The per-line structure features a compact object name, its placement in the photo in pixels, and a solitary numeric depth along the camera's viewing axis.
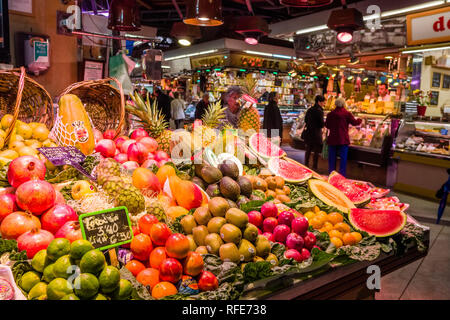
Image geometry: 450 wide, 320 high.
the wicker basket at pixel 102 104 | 3.15
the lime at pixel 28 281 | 1.36
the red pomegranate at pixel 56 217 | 1.66
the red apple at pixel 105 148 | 2.58
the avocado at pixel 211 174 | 2.32
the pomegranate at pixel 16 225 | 1.57
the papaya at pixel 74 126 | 2.43
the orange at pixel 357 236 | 2.19
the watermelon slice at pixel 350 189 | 2.88
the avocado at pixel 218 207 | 1.85
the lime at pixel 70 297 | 1.18
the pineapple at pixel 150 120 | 3.11
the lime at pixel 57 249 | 1.32
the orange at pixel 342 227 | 2.26
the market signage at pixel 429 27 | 5.87
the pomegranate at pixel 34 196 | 1.65
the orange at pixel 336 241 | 2.10
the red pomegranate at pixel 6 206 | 1.67
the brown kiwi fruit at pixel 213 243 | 1.69
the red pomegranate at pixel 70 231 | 1.53
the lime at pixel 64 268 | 1.25
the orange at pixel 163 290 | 1.45
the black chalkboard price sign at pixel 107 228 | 1.43
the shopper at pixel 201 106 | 8.96
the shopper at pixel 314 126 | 8.69
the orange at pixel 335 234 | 2.16
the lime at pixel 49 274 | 1.31
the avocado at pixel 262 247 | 1.79
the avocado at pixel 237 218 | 1.76
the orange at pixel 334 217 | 2.36
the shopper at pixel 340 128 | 7.71
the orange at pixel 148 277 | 1.52
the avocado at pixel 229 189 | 2.16
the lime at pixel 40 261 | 1.37
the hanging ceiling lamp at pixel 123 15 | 4.41
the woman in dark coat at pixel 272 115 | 8.98
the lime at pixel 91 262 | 1.23
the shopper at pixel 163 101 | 10.24
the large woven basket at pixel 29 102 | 2.89
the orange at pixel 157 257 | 1.57
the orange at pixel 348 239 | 2.16
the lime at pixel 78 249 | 1.27
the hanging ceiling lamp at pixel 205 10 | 4.01
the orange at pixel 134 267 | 1.57
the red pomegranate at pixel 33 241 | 1.50
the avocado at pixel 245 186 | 2.34
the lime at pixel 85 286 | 1.19
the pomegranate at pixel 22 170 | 1.79
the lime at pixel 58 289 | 1.19
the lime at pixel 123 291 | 1.30
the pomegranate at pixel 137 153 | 2.62
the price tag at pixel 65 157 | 2.01
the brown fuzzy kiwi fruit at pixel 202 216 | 1.83
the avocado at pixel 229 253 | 1.66
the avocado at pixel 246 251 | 1.70
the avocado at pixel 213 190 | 2.24
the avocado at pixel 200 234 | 1.75
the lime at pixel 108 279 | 1.25
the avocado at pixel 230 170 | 2.35
